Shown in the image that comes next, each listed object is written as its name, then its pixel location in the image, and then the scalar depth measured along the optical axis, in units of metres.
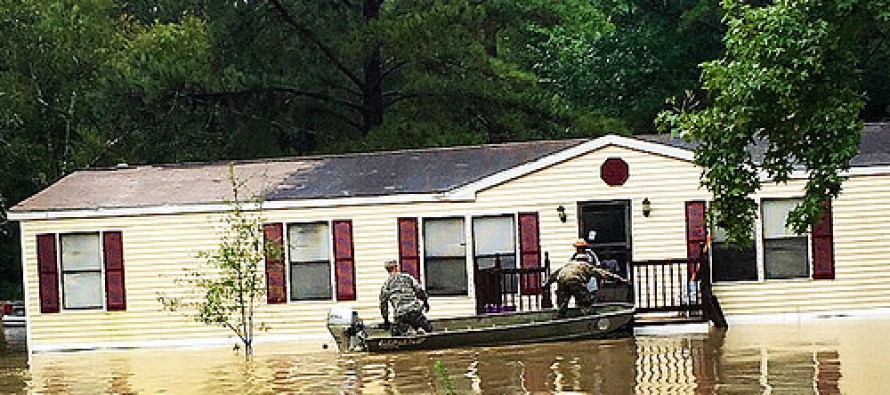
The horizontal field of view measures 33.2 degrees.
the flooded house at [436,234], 25.53
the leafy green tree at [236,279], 23.64
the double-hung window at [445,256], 26.33
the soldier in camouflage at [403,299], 20.78
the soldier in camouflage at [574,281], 21.12
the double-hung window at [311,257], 26.91
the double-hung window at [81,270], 27.77
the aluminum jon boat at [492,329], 20.81
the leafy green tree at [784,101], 17.30
